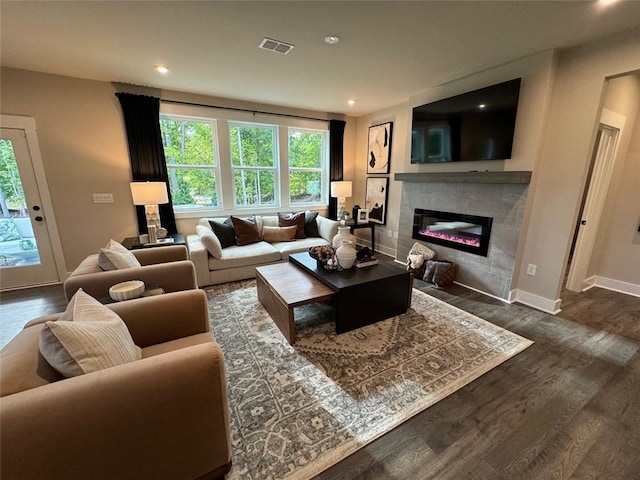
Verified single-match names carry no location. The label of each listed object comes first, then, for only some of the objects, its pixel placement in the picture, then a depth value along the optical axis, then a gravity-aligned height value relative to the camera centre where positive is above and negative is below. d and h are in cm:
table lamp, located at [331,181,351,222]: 465 -17
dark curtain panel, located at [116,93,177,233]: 330 +48
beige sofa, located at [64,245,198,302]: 177 -70
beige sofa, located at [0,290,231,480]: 78 -77
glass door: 299 -53
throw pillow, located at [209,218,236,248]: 362 -73
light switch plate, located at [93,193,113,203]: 338 -25
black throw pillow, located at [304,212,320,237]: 421 -72
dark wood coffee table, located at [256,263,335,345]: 212 -93
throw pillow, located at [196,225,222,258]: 316 -77
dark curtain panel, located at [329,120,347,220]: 479 +49
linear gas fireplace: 308 -63
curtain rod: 359 +101
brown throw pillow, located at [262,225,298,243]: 389 -79
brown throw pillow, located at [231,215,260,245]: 372 -73
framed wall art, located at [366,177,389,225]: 463 -33
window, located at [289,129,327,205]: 468 +24
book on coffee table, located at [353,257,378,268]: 264 -81
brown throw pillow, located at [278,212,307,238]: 410 -64
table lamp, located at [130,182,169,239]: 304 -18
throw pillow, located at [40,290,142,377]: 96 -62
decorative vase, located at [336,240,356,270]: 253 -70
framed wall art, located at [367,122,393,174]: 443 +53
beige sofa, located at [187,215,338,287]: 320 -97
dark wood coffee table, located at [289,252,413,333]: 225 -98
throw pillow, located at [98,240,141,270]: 200 -61
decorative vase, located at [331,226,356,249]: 260 -55
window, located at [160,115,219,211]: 379 +26
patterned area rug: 136 -132
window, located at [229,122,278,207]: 419 +25
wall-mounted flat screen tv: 267 +60
